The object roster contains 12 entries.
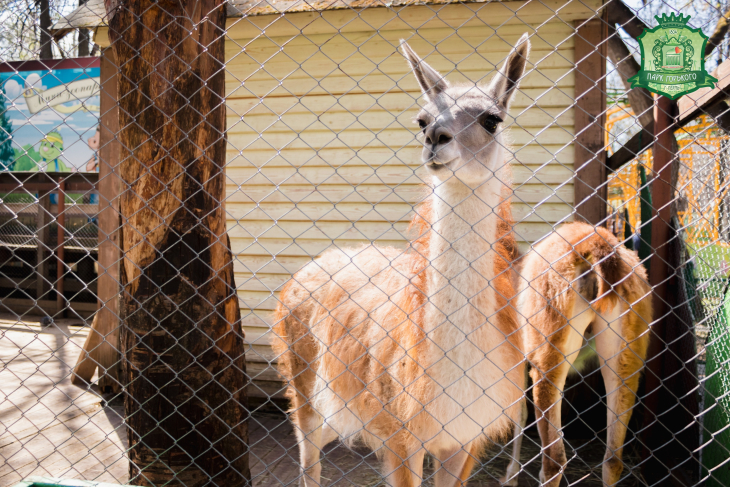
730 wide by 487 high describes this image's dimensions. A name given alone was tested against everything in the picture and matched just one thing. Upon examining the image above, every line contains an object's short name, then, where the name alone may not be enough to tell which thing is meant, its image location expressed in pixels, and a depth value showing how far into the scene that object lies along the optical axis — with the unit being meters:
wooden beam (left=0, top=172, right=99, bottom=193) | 9.05
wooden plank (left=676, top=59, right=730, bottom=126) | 2.26
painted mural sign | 8.77
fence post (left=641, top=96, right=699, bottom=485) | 3.24
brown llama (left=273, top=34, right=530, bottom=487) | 2.21
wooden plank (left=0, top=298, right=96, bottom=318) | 9.06
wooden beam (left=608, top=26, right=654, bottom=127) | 4.67
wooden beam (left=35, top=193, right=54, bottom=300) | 9.43
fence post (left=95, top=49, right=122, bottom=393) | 5.19
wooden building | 4.52
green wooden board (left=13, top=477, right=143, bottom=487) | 2.14
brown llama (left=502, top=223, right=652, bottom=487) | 3.44
